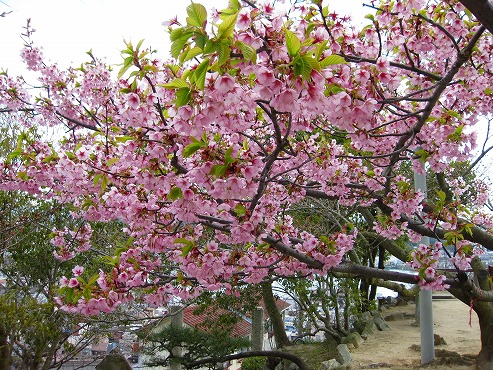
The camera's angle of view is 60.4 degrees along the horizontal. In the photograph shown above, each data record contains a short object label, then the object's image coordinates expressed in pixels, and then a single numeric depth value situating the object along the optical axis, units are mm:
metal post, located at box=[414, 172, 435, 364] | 4562
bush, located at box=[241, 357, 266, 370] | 8250
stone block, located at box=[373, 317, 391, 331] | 7470
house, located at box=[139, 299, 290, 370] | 7555
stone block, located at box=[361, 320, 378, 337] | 6964
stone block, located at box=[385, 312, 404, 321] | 8713
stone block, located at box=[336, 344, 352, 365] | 5216
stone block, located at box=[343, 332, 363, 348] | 6254
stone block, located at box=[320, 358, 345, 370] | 5045
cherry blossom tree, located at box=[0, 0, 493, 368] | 1426
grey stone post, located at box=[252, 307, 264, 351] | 8618
